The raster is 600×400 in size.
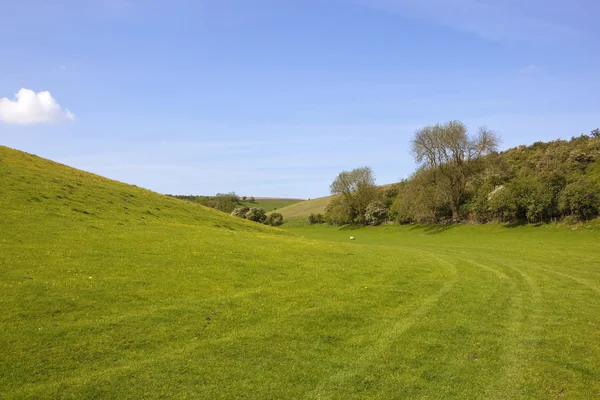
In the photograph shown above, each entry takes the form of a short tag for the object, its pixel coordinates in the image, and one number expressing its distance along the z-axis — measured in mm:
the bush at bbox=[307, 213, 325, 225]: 119181
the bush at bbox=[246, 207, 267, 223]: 108562
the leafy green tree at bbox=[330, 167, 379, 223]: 100188
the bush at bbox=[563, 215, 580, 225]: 48966
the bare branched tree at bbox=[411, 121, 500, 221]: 72000
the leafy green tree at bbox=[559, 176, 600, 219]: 47344
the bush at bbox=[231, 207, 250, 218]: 113062
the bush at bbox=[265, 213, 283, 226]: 128087
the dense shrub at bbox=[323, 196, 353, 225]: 102125
